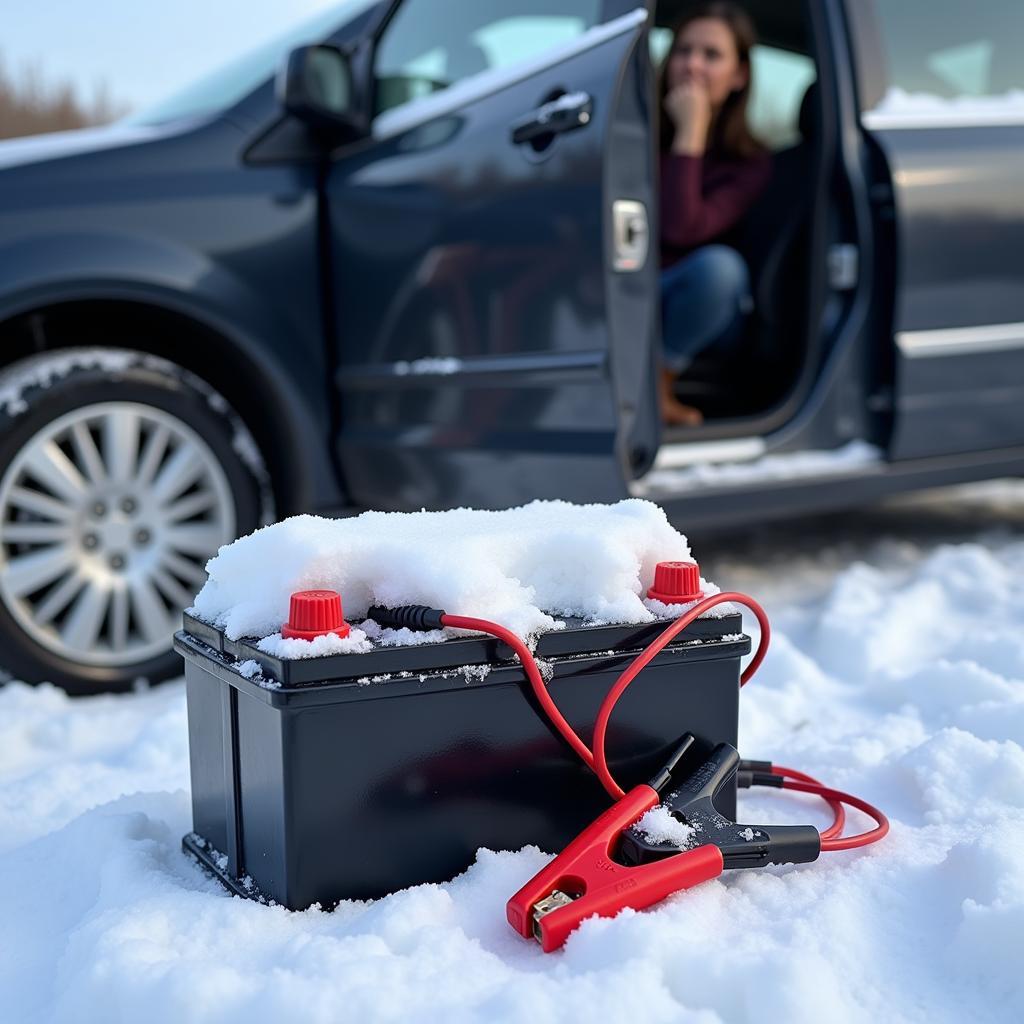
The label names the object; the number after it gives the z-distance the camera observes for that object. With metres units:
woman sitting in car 3.07
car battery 1.24
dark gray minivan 2.32
